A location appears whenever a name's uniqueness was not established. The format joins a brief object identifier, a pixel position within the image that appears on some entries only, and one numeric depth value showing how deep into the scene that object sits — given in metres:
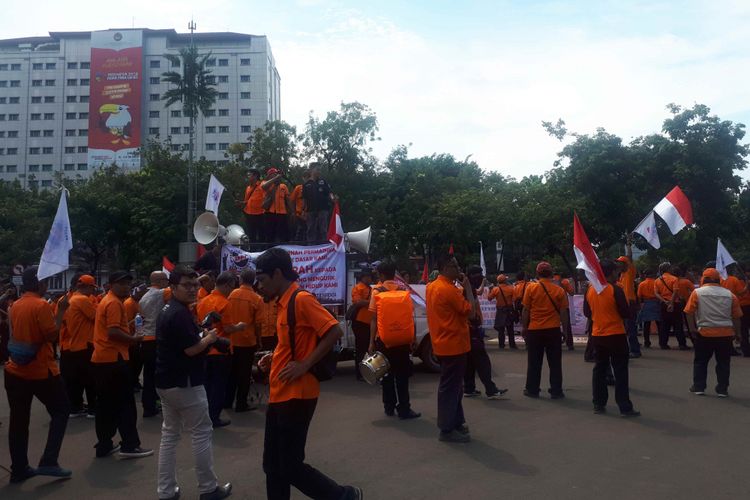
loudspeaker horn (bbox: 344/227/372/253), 12.63
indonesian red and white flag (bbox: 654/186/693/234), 12.57
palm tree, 37.34
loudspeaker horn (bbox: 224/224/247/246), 12.87
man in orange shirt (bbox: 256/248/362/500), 4.14
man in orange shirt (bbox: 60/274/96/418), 7.48
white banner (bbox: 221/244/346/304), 11.53
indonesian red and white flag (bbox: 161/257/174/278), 13.82
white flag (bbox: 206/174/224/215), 14.30
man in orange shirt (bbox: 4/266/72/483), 5.73
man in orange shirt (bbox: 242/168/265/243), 13.10
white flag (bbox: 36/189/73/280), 6.85
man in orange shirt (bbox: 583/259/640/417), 7.54
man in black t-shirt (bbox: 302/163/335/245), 13.25
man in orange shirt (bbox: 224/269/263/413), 8.12
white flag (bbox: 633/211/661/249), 12.62
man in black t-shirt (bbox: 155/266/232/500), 5.05
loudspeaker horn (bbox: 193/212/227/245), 12.98
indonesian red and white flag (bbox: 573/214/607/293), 7.90
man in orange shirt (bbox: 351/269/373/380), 9.91
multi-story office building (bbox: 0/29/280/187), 90.75
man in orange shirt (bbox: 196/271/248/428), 7.72
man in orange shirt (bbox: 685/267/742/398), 8.42
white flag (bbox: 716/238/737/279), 12.30
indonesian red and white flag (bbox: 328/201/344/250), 11.52
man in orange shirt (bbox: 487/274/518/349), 14.77
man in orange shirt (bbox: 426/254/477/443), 6.61
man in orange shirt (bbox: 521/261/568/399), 8.66
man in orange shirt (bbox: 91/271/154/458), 6.40
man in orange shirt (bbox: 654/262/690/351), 13.54
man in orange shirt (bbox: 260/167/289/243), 12.95
